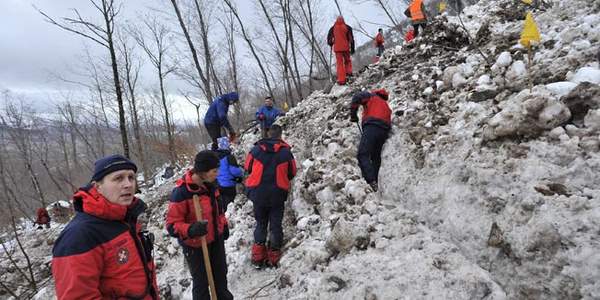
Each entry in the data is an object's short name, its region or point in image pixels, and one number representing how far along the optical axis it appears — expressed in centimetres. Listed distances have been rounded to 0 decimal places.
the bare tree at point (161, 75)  1724
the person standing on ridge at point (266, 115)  911
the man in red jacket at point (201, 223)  300
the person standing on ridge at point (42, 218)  1279
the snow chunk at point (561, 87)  301
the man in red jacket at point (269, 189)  432
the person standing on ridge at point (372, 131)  470
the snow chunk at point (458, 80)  462
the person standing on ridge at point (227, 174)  539
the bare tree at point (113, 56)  959
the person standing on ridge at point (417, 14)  887
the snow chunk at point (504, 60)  420
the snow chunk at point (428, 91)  509
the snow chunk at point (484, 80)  416
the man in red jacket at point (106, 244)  165
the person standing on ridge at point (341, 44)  821
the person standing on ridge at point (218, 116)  774
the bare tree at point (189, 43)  1338
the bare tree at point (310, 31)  1481
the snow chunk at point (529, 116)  293
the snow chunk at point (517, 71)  380
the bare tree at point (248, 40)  1645
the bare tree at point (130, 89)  1631
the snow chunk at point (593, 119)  269
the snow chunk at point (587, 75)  297
